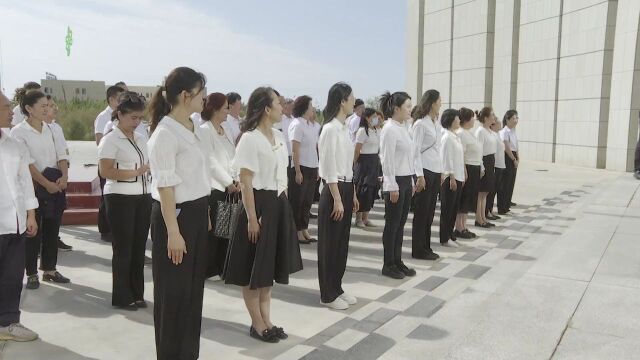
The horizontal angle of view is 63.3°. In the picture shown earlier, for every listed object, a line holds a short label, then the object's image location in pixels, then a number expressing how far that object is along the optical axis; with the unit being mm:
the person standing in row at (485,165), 8141
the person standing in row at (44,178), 4762
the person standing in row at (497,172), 8633
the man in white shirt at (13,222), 3574
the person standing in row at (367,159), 7711
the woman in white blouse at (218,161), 4734
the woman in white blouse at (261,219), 3594
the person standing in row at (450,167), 6609
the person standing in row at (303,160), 6742
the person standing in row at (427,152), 5859
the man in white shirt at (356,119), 8711
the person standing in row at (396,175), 5184
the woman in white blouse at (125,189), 4281
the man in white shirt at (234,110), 6398
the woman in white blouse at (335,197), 4328
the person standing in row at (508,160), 9102
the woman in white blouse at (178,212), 2721
